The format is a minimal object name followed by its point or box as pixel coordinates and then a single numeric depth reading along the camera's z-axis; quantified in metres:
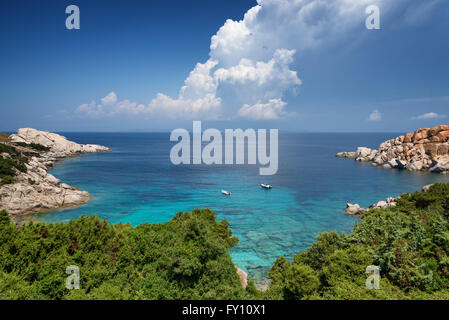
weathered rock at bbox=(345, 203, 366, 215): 41.16
